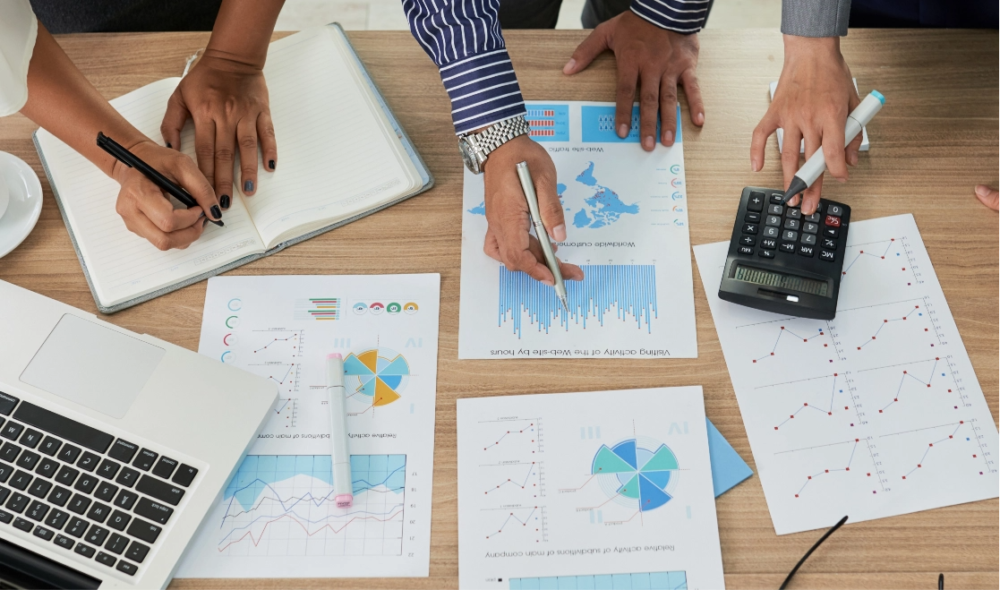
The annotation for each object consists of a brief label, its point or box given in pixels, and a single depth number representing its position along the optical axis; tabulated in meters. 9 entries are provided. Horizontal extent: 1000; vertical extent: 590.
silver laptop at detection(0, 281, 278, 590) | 0.69
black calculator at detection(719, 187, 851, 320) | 0.81
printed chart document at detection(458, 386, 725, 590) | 0.71
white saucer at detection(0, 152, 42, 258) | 0.87
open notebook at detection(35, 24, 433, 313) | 0.87
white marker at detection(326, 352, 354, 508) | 0.74
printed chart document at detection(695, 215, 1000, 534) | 0.74
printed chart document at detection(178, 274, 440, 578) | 0.73
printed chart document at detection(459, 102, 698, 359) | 0.82
